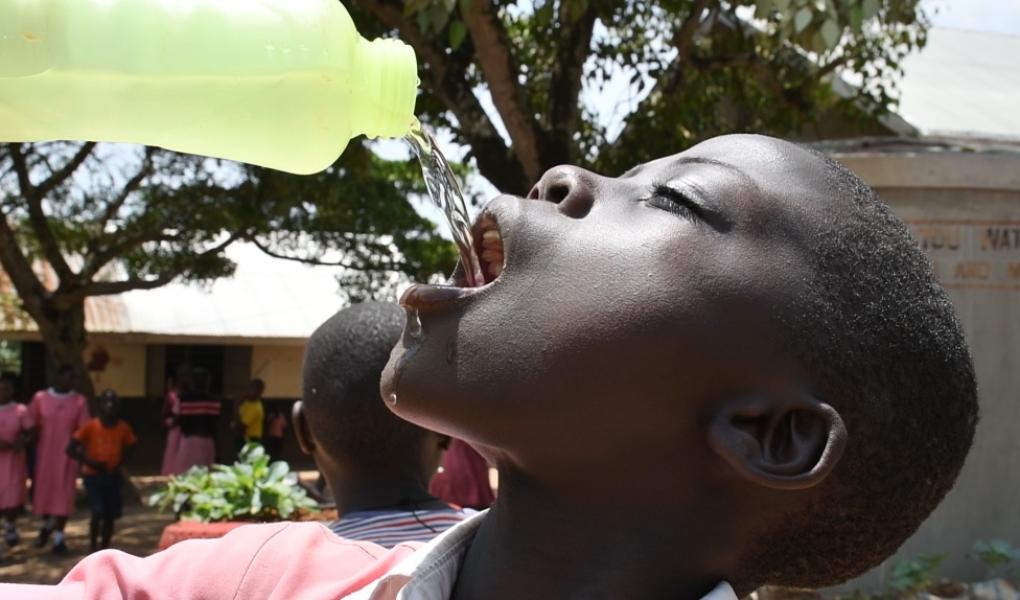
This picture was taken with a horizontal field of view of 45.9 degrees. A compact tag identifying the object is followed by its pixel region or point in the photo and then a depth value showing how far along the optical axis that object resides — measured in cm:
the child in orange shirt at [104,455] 967
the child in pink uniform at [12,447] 989
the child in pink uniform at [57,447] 1026
